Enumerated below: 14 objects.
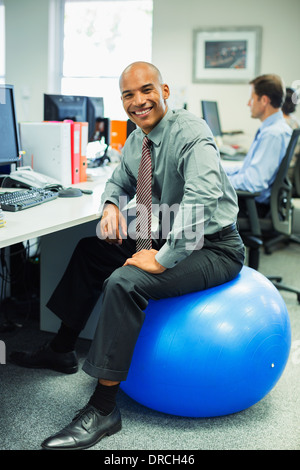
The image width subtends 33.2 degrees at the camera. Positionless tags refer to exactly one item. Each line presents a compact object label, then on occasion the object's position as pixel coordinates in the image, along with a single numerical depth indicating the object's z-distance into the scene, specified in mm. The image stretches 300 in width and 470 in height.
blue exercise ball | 1598
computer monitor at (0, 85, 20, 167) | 2264
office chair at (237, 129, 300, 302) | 2857
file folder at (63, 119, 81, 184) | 2521
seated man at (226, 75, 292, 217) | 2857
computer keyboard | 1866
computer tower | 2453
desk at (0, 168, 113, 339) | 1652
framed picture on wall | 5160
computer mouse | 2219
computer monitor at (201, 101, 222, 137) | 4230
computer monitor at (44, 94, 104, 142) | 2967
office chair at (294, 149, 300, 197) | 4148
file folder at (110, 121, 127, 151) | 3543
